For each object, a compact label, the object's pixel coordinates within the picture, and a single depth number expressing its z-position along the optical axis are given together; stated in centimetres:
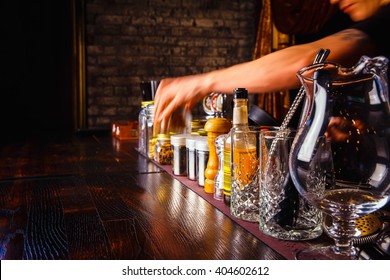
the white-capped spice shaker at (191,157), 116
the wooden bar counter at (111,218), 65
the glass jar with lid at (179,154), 125
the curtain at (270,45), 421
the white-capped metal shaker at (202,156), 109
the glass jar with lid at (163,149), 148
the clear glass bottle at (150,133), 164
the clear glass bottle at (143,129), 173
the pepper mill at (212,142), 102
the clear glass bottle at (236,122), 86
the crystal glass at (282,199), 71
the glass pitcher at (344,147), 58
